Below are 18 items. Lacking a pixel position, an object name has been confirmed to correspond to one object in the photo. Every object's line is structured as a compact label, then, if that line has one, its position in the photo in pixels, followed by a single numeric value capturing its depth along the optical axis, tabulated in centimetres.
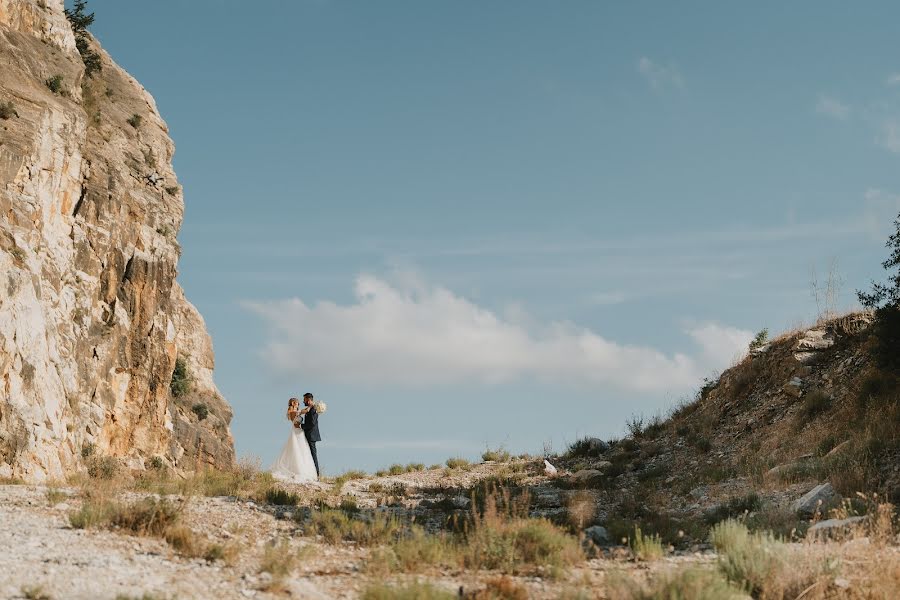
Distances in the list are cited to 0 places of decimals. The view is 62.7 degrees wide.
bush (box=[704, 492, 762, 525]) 1348
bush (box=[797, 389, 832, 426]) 2112
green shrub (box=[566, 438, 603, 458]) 3016
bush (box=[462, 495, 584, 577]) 934
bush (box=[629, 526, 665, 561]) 994
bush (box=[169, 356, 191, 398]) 3691
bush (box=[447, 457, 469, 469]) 3058
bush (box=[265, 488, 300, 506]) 1484
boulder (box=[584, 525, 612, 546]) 1193
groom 2369
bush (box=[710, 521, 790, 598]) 823
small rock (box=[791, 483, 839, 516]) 1278
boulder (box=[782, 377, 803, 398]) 2336
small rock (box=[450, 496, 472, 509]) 1596
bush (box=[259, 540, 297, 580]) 855
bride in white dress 2316
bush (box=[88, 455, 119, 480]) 2338
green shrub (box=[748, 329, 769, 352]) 2992
